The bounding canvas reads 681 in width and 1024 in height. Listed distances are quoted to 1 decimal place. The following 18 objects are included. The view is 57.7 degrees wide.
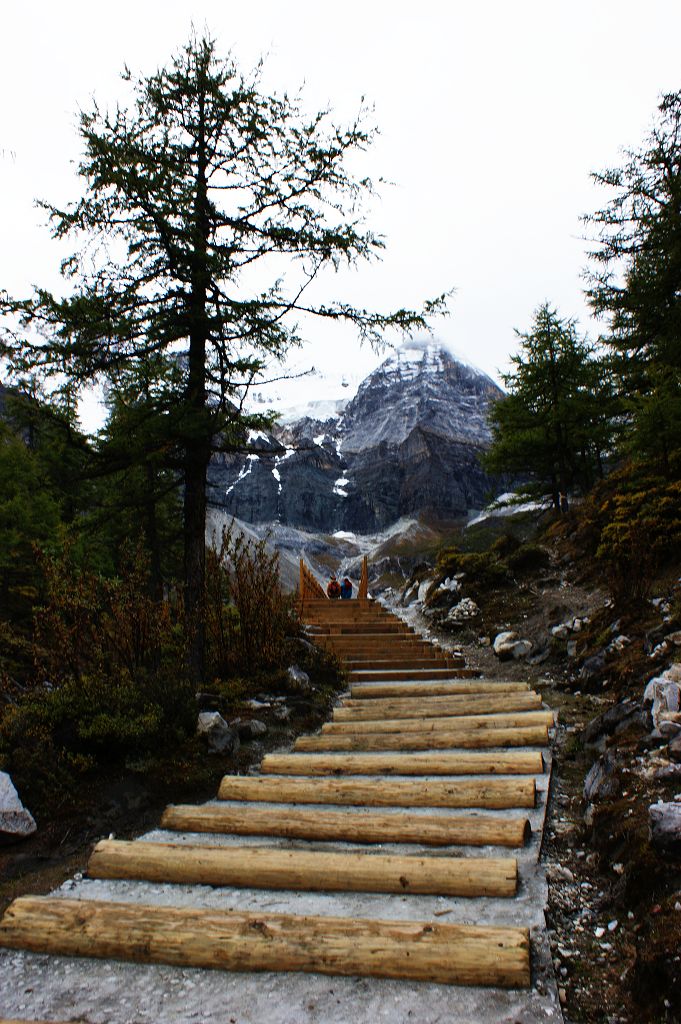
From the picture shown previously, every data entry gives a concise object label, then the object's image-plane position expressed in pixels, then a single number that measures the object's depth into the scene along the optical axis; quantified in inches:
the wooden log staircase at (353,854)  110.6
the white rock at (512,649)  403.5
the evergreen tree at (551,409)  721.6
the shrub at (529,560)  570.6
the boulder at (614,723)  201.3
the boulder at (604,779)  165.0
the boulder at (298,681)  323.3
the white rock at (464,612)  542.3
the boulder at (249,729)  258.8
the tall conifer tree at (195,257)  306.2
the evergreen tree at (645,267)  583.2
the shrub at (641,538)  347.3
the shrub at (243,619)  336.2
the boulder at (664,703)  174.9
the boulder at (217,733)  237.5
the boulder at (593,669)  293.1
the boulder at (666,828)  123.0
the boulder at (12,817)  171.5
